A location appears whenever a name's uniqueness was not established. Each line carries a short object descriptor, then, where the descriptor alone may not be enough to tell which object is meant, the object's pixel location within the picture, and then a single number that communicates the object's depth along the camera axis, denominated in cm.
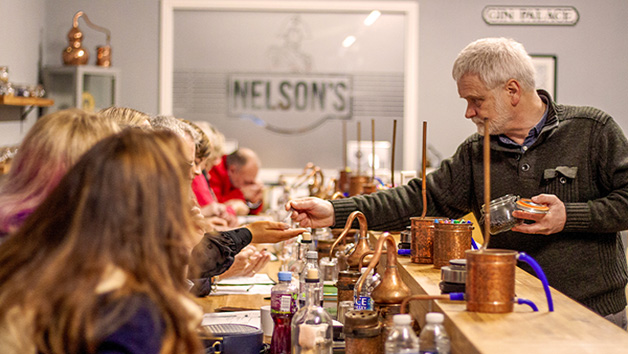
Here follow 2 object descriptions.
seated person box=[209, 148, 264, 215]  559
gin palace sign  641
